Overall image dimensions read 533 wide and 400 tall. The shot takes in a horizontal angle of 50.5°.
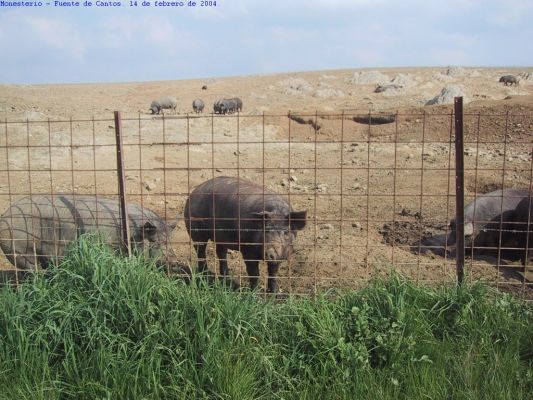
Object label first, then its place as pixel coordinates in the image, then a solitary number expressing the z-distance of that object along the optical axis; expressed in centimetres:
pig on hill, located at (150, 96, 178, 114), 3412
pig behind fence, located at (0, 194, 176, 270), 638
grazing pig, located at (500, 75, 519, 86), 3778
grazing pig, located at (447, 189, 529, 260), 885
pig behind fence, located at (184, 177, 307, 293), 610
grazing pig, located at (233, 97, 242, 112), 3341
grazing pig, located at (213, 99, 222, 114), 3250
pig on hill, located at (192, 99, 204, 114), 3436
